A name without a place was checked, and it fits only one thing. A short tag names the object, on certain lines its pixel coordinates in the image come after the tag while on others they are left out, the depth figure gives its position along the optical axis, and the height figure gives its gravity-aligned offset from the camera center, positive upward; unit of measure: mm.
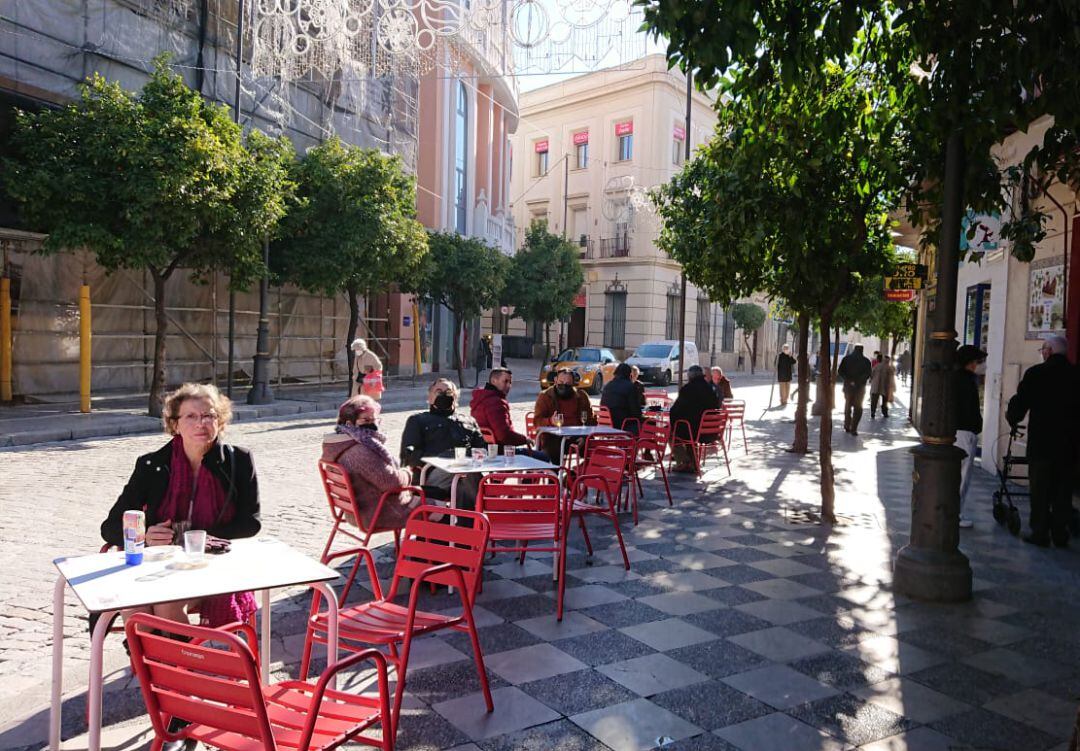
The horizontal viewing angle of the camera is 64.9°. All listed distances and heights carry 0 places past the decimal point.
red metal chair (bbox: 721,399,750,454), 11892 -840
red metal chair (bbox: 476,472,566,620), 5312 -1055
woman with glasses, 3865 -692
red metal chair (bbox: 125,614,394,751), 2320 -1035
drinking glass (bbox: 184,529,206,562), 3336 -829
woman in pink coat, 5324 -763
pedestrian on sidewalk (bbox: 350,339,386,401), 11352 -466
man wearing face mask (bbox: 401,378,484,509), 6590 -707
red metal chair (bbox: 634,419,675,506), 8645 -992
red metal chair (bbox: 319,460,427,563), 5262 -1023
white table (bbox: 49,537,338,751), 2740 -886
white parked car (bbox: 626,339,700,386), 30000 -412
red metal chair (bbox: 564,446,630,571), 5922 -1020
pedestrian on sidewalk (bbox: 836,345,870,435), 16641 -556
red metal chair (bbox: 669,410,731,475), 10266 -1064
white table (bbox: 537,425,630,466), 8039 -829
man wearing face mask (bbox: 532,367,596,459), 9203 -628
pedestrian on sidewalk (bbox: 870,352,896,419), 20703 -655
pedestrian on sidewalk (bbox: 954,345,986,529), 7945 -546
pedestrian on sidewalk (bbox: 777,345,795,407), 21422 -487
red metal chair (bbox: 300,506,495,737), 3535 -1125
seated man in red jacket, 7602 -652
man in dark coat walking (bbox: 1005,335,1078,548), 7102 -618
